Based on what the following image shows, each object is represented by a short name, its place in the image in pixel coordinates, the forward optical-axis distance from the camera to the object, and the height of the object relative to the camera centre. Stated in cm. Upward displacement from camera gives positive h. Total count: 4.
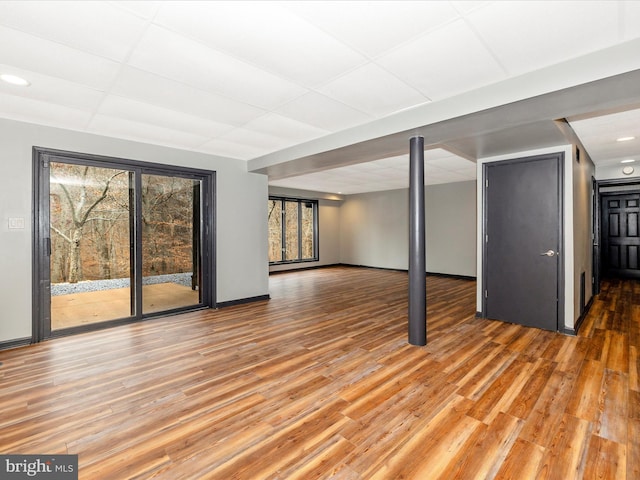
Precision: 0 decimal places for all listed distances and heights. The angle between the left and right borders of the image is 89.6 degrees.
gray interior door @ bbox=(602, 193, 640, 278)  753 +5
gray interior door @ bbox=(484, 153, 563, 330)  410 -3
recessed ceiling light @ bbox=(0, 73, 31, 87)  255 +133
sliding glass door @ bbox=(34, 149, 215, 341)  382 +3
